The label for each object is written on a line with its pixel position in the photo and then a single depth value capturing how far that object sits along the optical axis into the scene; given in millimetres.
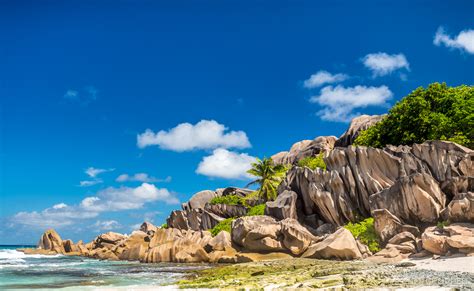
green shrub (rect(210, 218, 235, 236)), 50125
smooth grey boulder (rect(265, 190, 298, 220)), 38406
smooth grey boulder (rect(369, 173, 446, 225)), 27812
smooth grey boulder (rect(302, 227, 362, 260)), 27234
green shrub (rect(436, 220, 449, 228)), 25806
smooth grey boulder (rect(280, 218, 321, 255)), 31234
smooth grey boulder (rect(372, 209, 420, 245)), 27703
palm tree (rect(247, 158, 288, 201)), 58062
